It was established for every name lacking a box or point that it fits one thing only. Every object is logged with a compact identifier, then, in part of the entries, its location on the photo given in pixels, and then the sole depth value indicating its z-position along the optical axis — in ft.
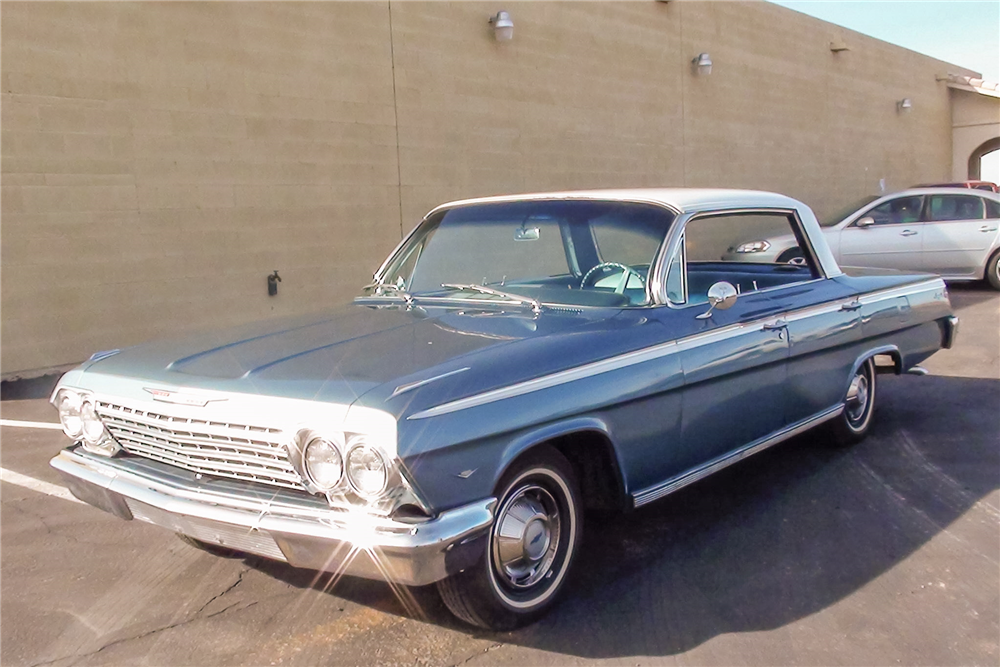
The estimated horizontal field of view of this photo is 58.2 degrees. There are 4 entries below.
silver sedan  41.60
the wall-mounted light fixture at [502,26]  39.24
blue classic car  9.21
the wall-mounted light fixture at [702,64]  52.85
